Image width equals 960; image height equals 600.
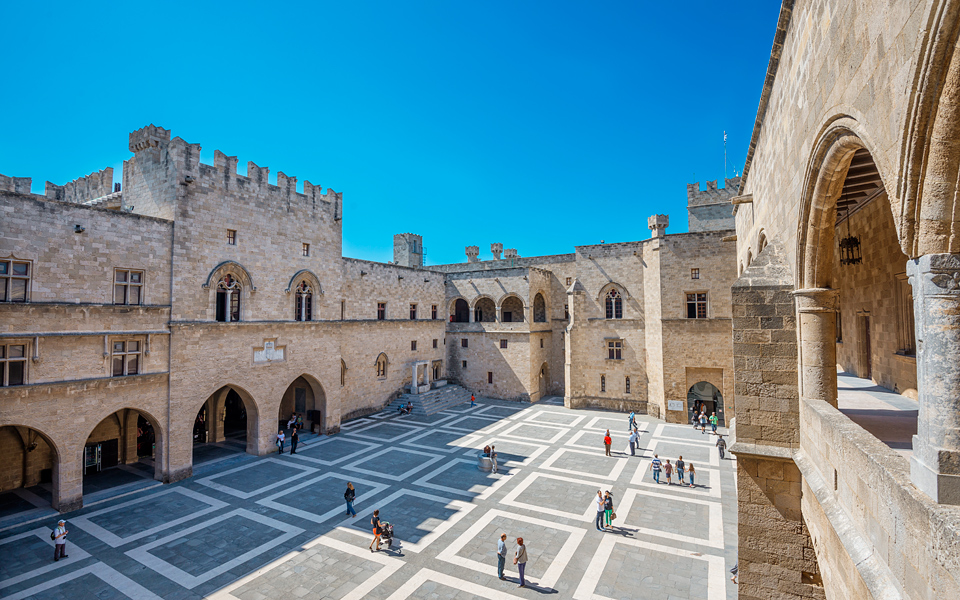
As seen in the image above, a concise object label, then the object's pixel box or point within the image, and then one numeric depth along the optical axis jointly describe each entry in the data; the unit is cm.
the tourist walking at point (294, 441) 1962
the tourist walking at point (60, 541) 1116
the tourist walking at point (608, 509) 1271
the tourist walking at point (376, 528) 1177
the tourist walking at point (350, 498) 1368
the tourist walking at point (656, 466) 1614
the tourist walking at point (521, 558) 1016
